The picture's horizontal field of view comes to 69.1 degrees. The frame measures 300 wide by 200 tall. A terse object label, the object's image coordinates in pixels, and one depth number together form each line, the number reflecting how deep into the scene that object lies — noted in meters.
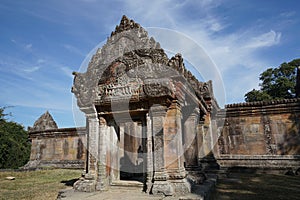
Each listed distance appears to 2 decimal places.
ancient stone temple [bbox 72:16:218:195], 5.02
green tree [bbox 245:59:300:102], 23.56
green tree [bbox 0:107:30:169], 17.64
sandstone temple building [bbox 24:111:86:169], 15.53
